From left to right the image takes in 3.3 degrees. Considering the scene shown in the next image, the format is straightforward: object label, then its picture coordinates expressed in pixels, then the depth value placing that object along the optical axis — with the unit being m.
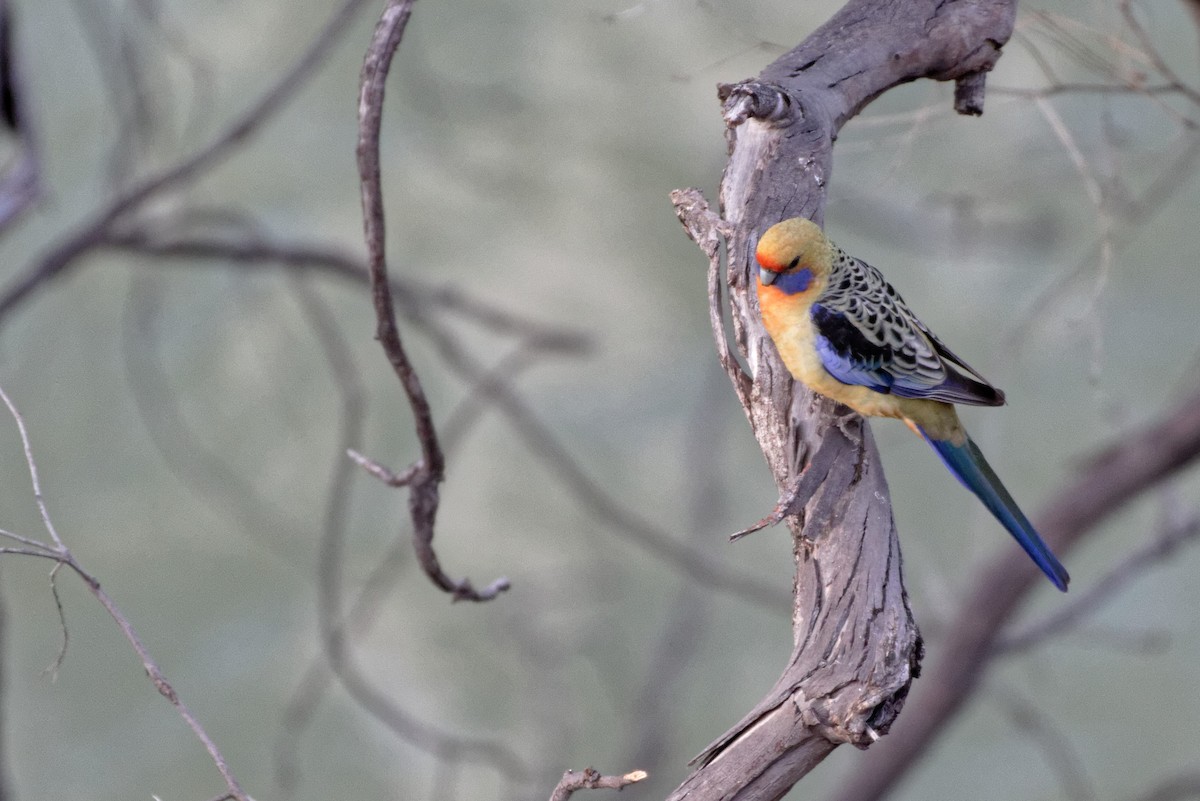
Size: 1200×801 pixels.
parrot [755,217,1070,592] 14.03
